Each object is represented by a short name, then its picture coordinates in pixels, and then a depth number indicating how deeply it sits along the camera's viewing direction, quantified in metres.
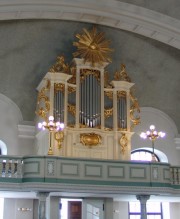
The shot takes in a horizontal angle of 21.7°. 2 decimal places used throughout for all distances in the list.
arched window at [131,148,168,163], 23.68
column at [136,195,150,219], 18.27
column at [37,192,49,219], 16.64
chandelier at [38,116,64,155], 17.63
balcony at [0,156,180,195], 16.70
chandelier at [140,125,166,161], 19.23
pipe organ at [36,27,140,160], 19.53
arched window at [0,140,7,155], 21.36
